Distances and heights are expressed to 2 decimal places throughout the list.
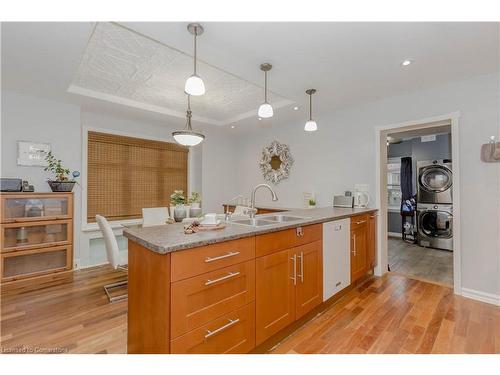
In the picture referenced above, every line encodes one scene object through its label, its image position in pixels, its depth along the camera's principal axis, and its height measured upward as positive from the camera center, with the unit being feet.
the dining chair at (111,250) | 8.21 -2.09
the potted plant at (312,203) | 12.66 -0.67
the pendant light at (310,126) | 8.79 +2.42
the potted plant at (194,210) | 9.91 -0.83
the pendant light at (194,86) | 5.44 +2.43
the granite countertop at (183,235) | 4.06 -0.92
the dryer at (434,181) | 14.17 +0.59
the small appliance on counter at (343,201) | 11.04 -0.50
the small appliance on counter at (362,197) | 10.91 -0.30
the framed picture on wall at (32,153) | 10.11 +1.63
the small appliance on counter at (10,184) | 9.18 +0.23
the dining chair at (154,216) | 11.24 -1.28
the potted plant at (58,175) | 10.38 +0.70
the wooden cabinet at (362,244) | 8.96 -2.20
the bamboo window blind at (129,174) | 12.46 +0.93
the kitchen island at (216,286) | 4.00 -1.95
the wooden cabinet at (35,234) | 9.37 -1.88
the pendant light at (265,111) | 7.08 +2.40
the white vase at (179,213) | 9.62 -0.95
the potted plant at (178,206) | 9.63 -0.66
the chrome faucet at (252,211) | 7.45 -0.66
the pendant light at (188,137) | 7.62 +1.76
